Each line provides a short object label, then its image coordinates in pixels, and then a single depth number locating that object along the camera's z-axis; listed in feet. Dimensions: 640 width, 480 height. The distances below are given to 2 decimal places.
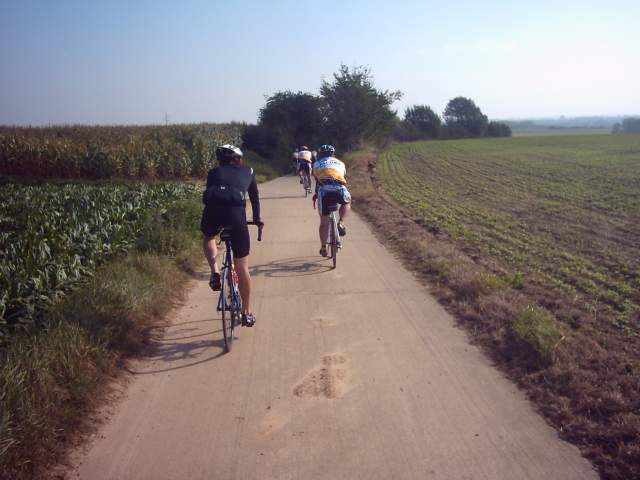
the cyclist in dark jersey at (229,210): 17.76
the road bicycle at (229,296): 17.84
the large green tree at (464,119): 316.48
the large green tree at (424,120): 299.58
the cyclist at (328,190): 28.09
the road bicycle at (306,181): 59.31
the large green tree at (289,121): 118.52
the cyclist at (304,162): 58.39
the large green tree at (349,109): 121.39
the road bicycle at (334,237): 28.25
